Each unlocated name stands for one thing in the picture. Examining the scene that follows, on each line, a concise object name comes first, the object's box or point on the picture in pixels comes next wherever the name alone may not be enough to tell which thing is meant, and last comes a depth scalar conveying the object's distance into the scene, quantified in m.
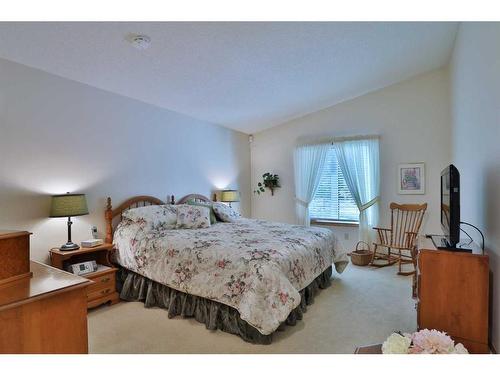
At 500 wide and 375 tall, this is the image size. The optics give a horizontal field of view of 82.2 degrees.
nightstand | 2.84
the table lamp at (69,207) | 2.79
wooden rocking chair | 4.41
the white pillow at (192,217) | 3.66
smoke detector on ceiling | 2.40
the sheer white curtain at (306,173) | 5.30
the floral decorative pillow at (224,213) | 4.32
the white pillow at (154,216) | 3.36
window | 5.15
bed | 2.28
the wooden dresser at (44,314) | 1.19
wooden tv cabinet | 1.91
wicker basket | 4.44
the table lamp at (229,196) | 5.13
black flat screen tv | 2.09
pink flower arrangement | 1.45
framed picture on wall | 4.56
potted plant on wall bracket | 5.83
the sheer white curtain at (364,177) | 4.82
